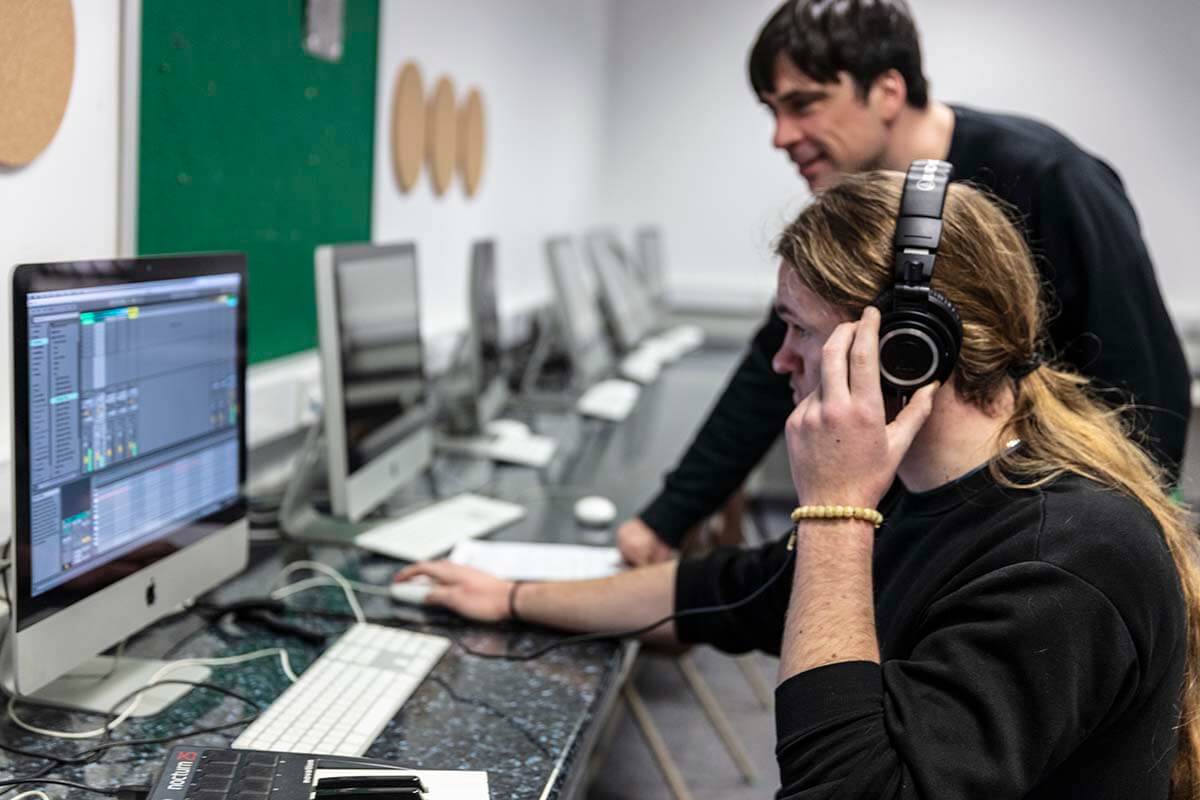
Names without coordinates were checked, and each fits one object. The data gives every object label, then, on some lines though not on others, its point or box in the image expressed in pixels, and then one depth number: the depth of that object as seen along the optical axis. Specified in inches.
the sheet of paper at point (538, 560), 67.3
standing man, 65.6
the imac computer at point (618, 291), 150.9
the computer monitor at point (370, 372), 64.9
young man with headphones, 35.5
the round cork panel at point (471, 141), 131.6
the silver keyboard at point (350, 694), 44.0
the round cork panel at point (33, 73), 53.1
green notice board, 68.9
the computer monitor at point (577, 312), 125.1
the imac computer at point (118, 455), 41.0
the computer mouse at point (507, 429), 106.1
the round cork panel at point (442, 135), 119.8
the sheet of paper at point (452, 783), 39.8
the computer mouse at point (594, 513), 79.2
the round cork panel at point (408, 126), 109.1
